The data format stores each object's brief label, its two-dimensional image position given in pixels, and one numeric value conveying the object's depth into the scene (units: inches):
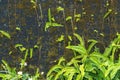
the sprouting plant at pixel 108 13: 163.0
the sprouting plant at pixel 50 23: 160.2
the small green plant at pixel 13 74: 155.1
